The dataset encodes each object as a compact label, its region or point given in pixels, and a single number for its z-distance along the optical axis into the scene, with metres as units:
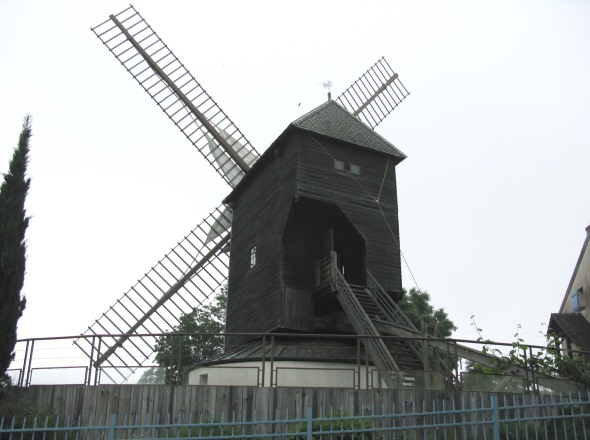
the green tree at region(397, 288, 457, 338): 35.94
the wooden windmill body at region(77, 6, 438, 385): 18.47
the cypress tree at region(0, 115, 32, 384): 11.38
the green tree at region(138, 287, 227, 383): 33.97
